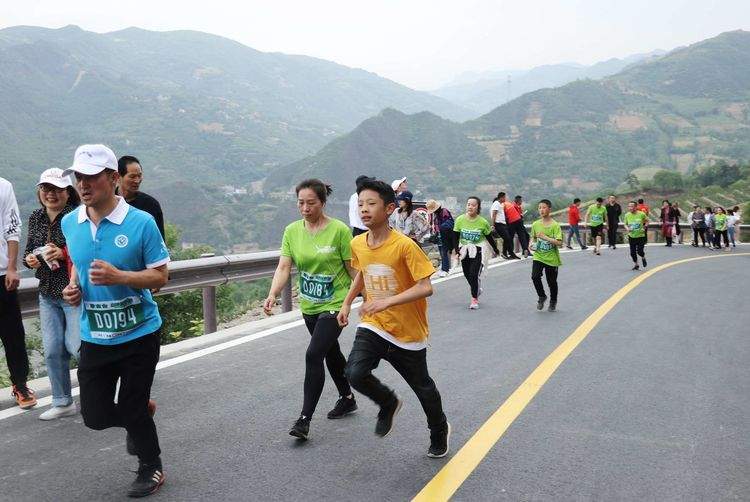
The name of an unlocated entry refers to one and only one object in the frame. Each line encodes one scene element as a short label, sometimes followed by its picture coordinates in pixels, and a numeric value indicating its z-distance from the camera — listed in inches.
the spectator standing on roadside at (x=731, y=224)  1281.1
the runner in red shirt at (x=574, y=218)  1131.9
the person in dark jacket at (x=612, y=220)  1118.4
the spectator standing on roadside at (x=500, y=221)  863.1
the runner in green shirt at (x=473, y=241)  457.7
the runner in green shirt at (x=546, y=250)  447.8
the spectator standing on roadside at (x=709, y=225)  1248.2
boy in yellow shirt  176.2
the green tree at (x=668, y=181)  4840.1
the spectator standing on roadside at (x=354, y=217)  418.8
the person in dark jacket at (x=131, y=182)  237.8
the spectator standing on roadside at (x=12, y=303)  219.0
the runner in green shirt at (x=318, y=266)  201.0
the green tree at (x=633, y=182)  5223.9
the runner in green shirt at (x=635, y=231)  765.3
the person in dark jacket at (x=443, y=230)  647.1
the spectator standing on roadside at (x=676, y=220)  1267.2
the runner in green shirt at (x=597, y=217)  1069.1
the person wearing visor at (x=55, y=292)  209.5
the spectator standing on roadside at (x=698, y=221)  1226.0
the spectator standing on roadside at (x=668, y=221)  1234.6
